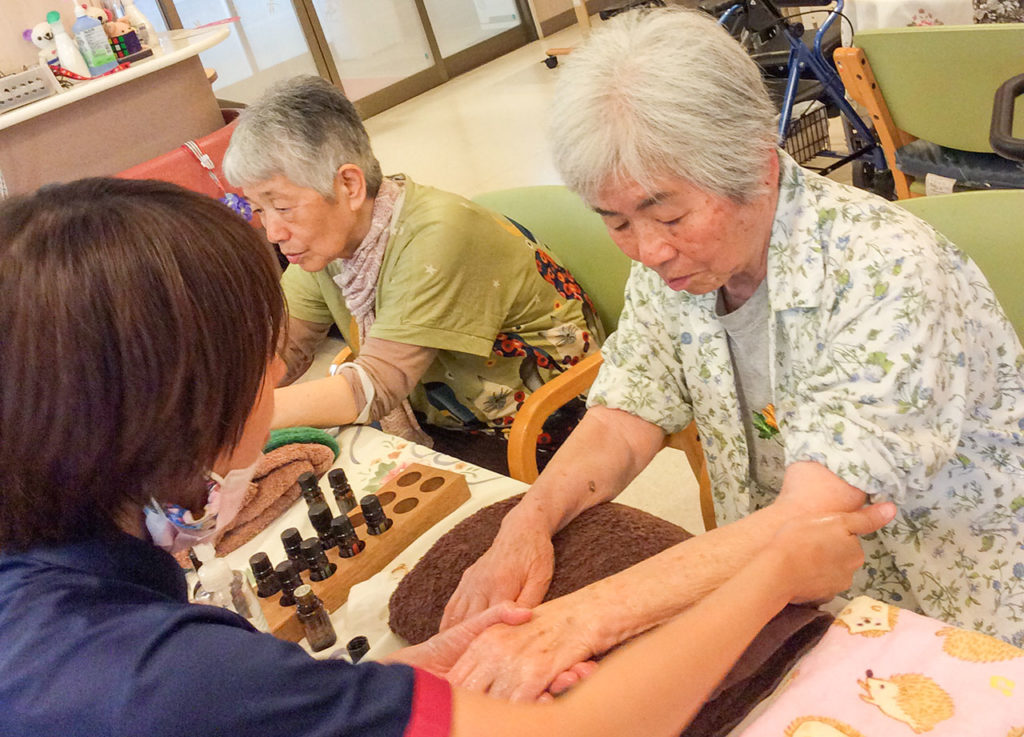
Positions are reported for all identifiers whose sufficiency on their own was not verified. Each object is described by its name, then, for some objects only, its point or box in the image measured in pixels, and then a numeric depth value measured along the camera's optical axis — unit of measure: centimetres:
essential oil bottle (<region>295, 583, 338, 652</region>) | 132
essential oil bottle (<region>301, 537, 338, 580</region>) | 142
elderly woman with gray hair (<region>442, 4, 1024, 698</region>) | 113
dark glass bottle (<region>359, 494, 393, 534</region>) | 147
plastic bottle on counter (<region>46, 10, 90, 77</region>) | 399
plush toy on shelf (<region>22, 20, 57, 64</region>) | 411
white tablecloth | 133
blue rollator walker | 367
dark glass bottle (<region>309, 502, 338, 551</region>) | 148
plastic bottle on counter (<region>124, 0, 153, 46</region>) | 429
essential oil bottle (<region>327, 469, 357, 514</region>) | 158
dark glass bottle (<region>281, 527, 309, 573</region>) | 144
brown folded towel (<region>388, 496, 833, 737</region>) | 100
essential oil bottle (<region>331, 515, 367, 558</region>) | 145
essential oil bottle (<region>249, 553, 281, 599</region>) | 141
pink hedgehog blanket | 87
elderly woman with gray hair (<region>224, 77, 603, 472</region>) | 196
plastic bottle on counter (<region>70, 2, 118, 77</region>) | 402
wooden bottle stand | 138
